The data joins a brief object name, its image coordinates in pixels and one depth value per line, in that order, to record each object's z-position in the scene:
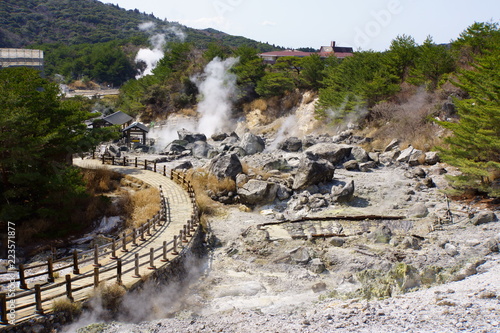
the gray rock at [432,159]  29.09
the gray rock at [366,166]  29.82
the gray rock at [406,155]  30.84
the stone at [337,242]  17.77
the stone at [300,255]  16.39
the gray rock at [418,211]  20.61
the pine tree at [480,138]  19.44
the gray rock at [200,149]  38.33
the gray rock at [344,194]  23.31
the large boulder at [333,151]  31.12
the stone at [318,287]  14.15
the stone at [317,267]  15.72
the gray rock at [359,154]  31.41
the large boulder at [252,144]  36.94
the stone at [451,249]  15.97
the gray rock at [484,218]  18.44
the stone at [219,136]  47.25
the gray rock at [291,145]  37.44
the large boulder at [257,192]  23.97
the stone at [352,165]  30.16
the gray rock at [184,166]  31.45
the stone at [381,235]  17.88
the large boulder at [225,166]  26.23
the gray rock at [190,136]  42.20
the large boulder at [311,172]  25.22
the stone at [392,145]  34.34
